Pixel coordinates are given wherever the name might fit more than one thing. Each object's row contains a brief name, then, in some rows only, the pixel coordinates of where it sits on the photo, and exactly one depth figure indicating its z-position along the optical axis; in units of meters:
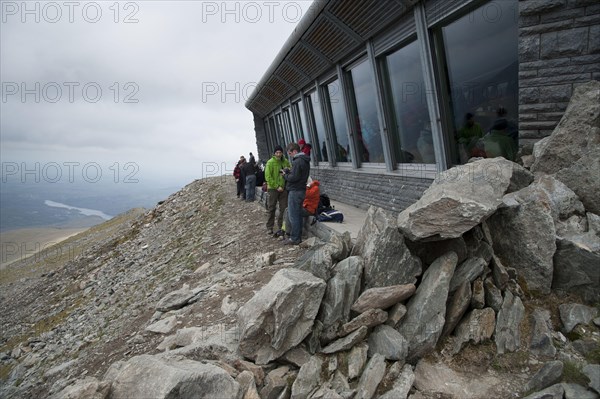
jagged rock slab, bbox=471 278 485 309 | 3.91
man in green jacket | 8.44
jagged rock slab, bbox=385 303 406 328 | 3.92
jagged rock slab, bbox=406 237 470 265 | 4.18
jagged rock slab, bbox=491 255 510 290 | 4.04
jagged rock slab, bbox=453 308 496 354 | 3.76
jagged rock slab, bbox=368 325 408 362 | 3.64
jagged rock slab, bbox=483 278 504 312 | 3.93
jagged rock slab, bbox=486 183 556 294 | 4.05
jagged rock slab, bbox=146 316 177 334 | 5.78
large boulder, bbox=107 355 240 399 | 3.13
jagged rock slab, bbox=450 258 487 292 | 3.98
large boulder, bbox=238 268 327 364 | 3.83
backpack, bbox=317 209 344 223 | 8.41
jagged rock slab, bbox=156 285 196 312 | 6.91
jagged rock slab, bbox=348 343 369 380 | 3.53
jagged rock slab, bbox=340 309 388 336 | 3.86
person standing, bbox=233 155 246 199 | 17.59
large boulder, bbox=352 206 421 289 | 4.24
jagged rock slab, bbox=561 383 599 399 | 2.79
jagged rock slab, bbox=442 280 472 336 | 3.85
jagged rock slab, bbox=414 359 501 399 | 3.28
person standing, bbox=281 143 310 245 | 7.46
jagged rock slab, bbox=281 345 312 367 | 3.78
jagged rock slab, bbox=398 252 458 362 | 3.72
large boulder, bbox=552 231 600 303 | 3.83
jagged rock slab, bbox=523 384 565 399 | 2.86
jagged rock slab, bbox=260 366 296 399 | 3.47
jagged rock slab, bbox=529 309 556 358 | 3.53
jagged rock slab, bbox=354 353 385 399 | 3.31
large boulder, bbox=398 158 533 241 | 3.84
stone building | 5.11
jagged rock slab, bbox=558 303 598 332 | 3.66
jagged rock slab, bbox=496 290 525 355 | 3.65
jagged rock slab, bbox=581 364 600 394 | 2.83
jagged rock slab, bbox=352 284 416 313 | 3.98
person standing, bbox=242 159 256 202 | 16.06
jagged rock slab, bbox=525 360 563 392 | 3.05
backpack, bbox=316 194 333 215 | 8.88
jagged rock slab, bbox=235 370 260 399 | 3.35
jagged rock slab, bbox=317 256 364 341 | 3.97
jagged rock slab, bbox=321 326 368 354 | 3.76
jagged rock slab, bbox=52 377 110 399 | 3.26
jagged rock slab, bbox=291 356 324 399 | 3.42
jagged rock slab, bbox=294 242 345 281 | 4.46
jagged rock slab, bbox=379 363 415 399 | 3.27
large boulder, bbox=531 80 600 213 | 4.32
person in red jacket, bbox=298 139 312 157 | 9.81
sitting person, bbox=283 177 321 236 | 8.30
